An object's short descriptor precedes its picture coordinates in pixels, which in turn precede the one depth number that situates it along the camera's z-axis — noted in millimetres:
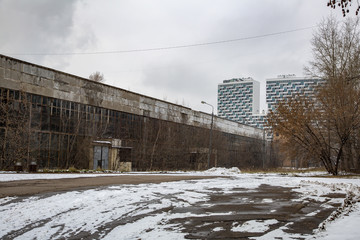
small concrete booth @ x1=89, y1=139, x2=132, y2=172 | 31000
